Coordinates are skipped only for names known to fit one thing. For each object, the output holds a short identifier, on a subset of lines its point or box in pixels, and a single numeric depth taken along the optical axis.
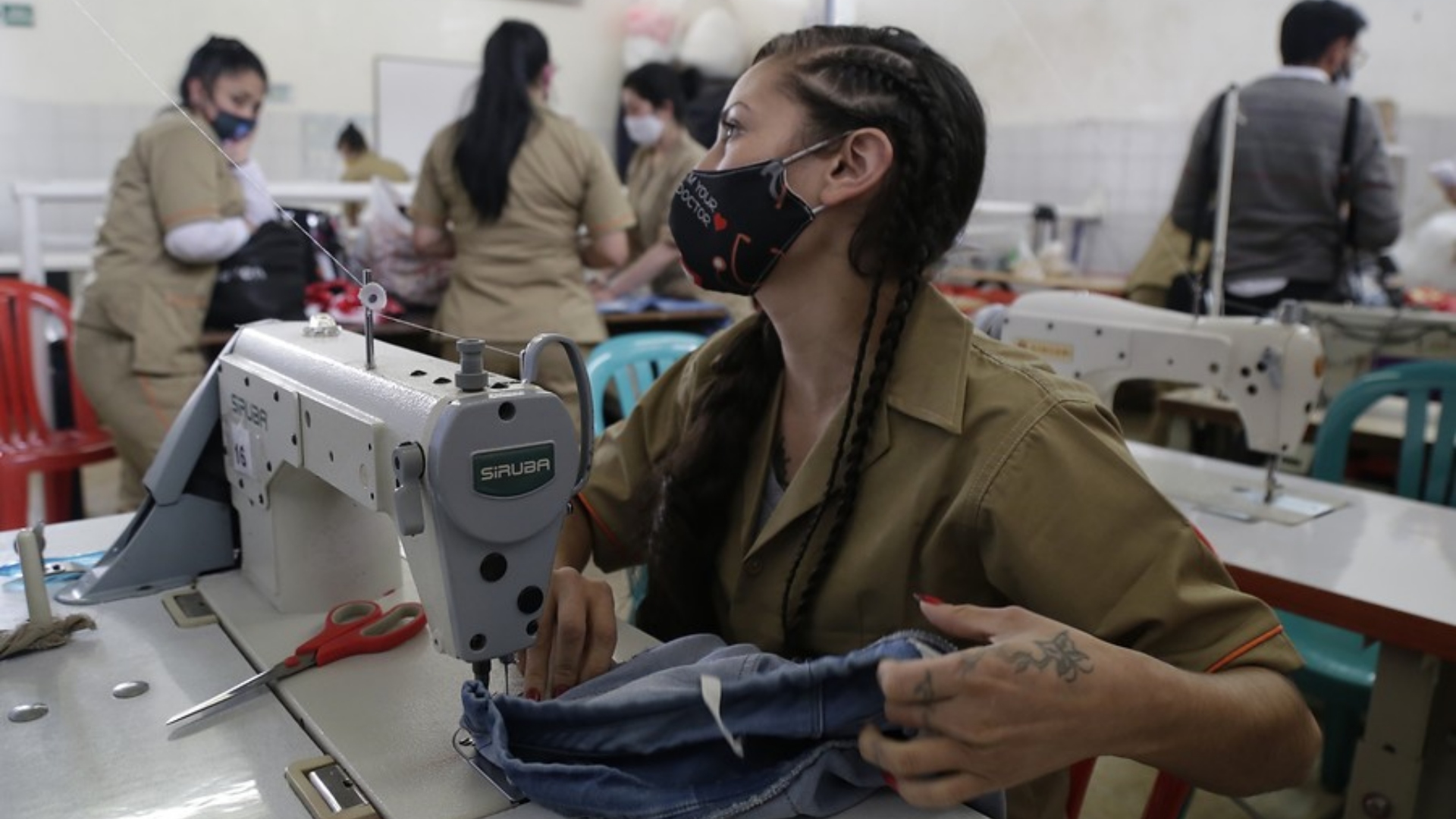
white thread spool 1.18
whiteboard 6.41
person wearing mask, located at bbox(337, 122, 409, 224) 6.04
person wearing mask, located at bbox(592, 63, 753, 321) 4.11
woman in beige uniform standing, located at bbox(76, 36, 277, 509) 2.82
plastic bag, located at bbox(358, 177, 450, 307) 3.56
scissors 1.09
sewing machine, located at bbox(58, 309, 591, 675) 0.93
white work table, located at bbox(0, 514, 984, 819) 0.89
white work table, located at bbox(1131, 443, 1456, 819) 1.53
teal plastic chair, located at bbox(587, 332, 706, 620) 2.40
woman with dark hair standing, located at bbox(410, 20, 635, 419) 3.11
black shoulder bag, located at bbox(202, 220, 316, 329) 3.08
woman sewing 0.83
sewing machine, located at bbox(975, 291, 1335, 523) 1.87
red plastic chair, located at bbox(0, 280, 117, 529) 2.98
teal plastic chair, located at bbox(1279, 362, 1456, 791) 2.09
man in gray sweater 3.29
